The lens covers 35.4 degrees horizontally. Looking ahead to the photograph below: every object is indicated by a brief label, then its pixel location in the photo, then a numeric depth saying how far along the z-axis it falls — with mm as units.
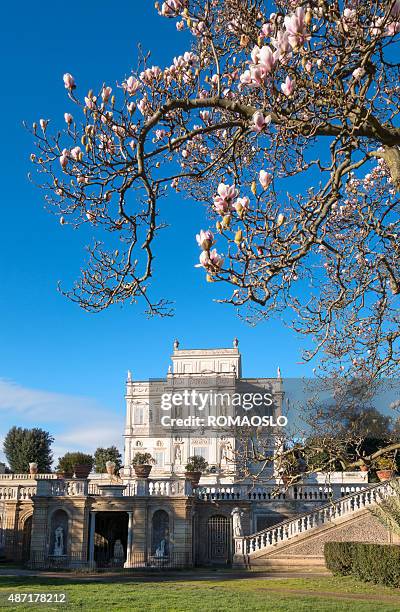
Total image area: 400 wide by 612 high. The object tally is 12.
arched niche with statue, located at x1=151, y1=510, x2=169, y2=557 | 20969
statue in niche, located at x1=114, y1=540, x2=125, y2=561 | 23578
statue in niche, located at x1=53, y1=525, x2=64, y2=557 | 20969
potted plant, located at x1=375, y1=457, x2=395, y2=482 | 23141
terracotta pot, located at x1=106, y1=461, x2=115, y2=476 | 29056
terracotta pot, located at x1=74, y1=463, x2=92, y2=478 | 22453
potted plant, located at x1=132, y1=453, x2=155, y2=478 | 22297
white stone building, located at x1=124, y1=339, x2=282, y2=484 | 78062
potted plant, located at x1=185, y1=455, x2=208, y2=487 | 23530
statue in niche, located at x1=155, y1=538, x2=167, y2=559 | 20828
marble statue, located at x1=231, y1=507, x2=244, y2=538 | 21109
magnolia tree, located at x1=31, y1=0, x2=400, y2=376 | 5598
